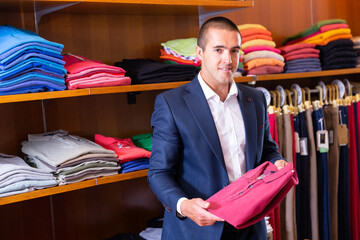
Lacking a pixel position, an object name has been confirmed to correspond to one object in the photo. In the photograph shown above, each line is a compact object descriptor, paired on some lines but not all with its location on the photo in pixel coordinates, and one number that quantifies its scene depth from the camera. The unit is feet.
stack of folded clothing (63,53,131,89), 7.64
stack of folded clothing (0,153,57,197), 7.06
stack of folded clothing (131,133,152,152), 8.99
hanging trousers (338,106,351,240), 11.82
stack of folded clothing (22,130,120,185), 7.64
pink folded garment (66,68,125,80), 7.62
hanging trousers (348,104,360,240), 12.02
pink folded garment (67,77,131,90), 7.60
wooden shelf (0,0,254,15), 7.78
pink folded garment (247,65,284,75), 10.36
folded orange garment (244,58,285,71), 10.35
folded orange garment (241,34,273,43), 10.61
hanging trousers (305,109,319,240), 10.98
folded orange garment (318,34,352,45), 11.80
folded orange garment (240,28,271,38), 10.60
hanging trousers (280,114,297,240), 10.49
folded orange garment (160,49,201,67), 9.41
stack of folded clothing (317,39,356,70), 11.67
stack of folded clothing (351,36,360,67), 12.37
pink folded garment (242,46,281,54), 10.53
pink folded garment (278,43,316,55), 11.31
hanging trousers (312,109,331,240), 11.16
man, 6.55
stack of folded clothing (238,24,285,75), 10.41
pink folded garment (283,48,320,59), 11.27
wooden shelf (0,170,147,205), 7.08
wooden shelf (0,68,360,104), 6.94
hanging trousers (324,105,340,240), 11.49
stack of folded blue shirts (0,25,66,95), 6.98
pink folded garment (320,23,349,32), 11.84
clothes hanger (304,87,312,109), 10.96
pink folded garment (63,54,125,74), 7.76
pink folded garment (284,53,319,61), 11.21
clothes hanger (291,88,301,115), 10.88
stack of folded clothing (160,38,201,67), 9.42
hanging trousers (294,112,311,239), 10.88
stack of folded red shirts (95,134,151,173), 8.34
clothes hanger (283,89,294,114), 10.53
